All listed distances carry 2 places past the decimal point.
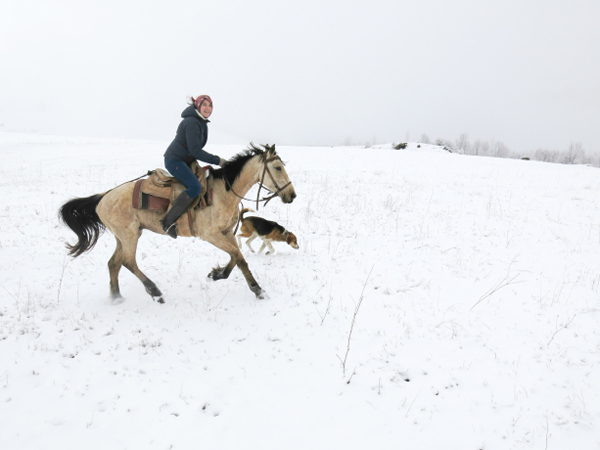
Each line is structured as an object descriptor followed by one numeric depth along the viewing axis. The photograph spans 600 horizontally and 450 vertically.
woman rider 4.93
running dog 7.70
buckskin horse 5.32
